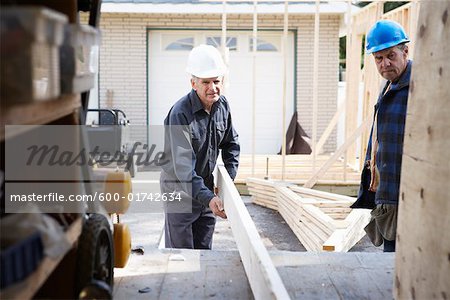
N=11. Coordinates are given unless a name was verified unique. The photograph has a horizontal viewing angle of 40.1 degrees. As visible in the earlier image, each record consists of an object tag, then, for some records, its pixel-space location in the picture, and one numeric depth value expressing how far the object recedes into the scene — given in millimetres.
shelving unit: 1970
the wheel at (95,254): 2547
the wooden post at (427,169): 2459
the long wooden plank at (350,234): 6450
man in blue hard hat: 4648
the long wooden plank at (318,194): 8939
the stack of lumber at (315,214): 6984
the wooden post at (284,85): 10078
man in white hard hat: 4688
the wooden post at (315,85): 10023
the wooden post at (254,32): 10125
